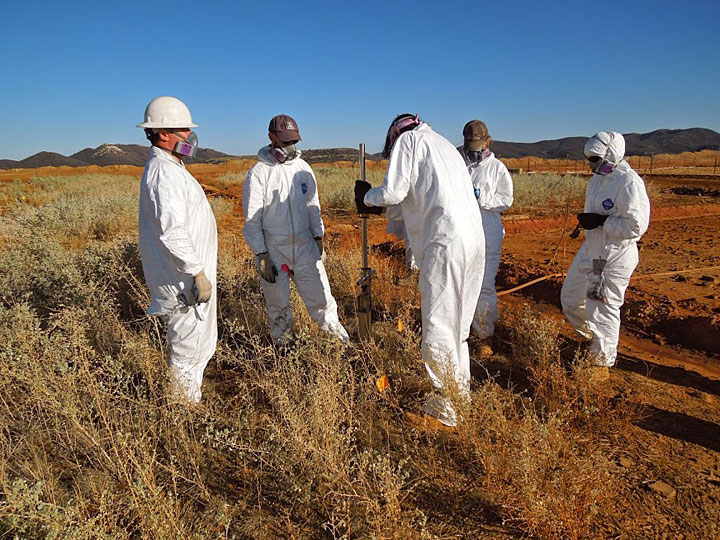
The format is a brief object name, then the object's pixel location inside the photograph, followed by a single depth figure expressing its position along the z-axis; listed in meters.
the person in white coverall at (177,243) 2.75
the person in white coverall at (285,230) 3.80
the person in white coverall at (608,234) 3.40
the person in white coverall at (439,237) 2.77
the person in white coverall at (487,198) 4.33
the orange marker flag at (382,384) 3.13
